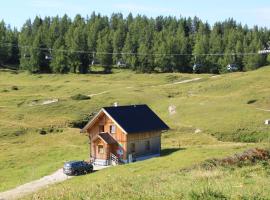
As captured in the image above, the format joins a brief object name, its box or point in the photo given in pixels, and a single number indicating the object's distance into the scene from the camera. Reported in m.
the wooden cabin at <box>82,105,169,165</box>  59.12
